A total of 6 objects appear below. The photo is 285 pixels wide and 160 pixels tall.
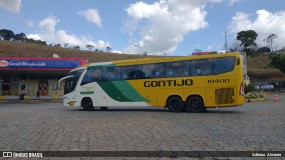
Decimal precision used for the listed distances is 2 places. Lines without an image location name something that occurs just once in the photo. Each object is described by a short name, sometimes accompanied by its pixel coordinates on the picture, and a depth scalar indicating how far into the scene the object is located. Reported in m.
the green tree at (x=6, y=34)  80.86
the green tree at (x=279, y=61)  43.12
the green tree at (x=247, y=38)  66.42
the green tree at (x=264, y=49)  74.67
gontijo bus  10.67
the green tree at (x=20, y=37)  85.55
